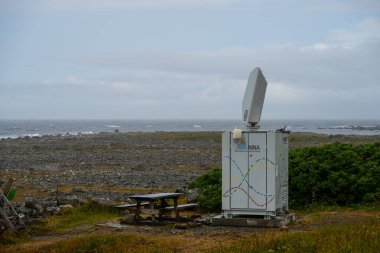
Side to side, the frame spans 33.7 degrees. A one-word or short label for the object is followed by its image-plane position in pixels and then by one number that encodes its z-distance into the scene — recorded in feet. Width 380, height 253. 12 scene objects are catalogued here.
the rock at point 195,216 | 59.13
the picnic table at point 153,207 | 55.62
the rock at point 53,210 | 63.05
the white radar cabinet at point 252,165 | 53.31
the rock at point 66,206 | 65.53
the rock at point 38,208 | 62.79
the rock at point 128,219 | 56.43
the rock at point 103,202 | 65.61
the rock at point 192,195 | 69.41
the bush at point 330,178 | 64.03
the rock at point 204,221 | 55.16
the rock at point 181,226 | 52.80
